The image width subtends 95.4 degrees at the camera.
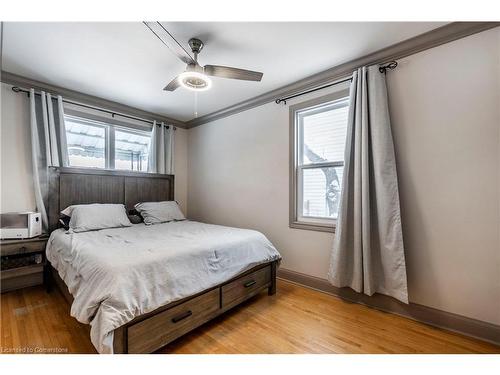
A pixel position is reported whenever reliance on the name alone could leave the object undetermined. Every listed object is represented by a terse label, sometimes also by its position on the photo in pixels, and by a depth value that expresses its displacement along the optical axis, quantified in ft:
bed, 4.33
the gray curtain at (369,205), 6.55
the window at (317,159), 8.35
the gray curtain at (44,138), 8.62
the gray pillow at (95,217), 8.34
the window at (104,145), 10.11
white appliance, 7.62
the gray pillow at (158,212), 10.34
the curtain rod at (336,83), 6.88
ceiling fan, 6.06
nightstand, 7.46
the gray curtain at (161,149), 12.12
